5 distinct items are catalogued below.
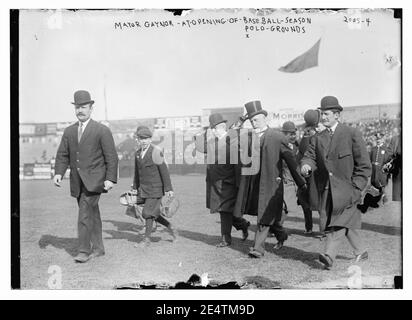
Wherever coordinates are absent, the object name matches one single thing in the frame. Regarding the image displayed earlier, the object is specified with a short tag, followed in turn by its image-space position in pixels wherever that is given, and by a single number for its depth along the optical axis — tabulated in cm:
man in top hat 726
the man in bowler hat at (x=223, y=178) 779
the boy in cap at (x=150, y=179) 785
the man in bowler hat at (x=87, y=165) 725
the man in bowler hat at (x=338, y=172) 678
